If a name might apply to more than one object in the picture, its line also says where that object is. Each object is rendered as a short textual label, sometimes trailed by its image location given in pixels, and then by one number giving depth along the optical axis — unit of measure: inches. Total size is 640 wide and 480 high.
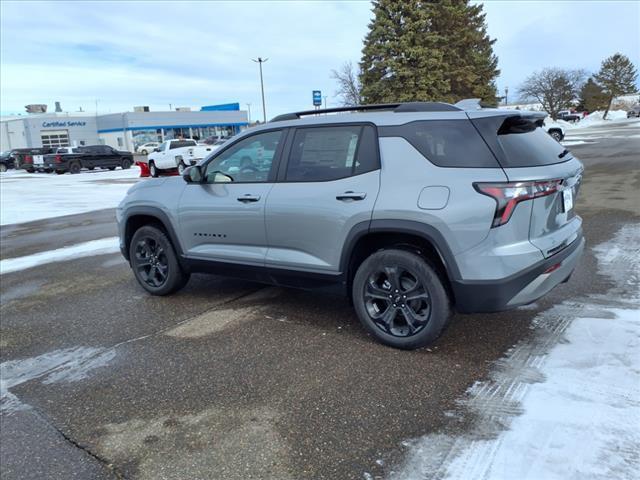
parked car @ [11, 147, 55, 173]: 1312.7
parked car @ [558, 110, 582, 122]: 2432.3
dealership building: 2440.9
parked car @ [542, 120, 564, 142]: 1103.3
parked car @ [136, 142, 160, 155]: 2128.2
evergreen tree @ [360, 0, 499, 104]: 1233.4
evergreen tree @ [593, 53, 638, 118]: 2923.2
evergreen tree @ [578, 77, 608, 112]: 2923.2
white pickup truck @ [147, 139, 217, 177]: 1008.9
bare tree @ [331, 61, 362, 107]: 2155.5
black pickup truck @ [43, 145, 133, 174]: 1264.8
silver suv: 137.6
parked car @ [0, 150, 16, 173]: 1545.3
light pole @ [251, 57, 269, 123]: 2052.2
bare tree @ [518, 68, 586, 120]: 2506.2
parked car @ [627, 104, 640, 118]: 2847.4
